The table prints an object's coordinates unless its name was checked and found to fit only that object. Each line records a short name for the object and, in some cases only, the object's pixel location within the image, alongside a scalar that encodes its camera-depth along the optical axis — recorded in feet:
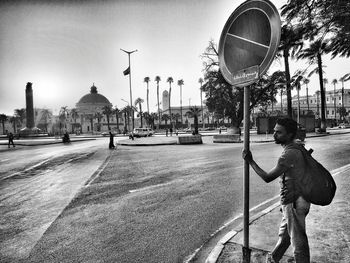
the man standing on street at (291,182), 7.95
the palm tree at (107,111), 329.93
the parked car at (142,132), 162.91
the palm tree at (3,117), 331.16
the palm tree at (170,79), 337.72
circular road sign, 8.16
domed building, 388.84
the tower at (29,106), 197.97
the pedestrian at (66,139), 114.62
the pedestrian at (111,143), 70.74
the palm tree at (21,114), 378.32
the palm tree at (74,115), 390.42
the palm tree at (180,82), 390.42
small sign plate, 8.55
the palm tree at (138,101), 401.29
